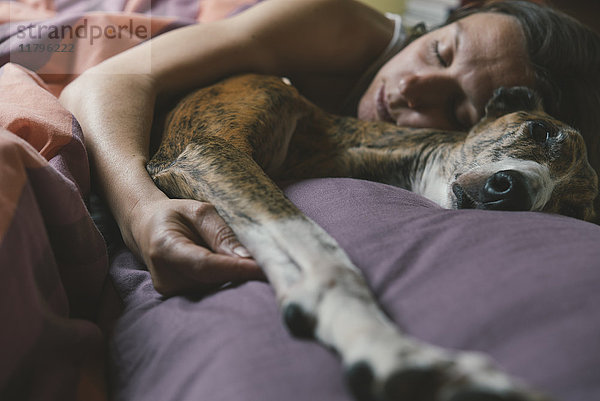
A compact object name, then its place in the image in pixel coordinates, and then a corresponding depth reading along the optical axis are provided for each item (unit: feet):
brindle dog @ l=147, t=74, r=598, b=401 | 1.19
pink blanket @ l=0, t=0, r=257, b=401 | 1.42
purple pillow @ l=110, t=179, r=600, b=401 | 1.27
